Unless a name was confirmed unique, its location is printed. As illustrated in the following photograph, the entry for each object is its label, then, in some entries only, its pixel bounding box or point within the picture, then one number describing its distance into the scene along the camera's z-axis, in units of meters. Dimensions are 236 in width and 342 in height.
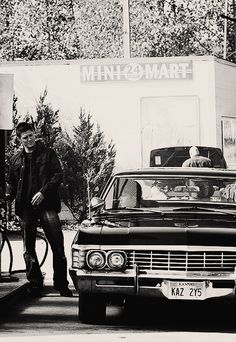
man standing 12.59
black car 9.64
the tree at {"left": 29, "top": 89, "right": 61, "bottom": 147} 27.12
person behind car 18.64
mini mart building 28.89
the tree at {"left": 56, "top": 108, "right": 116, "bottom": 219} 27.56
